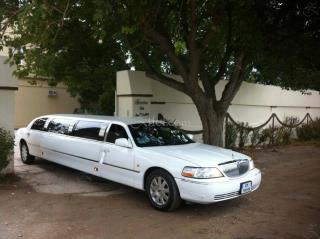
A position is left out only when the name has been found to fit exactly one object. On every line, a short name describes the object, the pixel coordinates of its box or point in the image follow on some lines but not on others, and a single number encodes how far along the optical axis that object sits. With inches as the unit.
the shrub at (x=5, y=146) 264.1
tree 210.9
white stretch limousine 204.6
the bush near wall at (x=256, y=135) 448.1
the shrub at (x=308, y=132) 558.6
